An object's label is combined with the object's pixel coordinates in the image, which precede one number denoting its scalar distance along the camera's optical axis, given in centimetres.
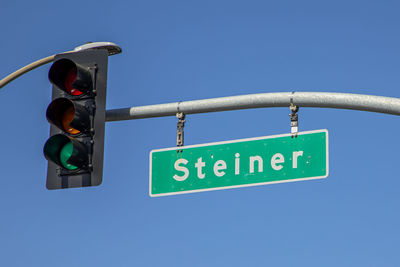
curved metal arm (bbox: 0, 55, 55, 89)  1469
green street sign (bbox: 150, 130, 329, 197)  1241
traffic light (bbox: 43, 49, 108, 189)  1309
